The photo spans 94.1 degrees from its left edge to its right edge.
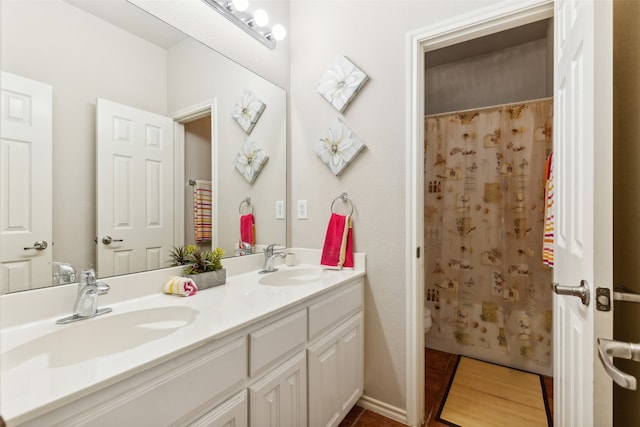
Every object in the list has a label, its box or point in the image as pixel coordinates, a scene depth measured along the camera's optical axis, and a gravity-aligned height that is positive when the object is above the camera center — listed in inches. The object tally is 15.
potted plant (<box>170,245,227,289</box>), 50.5 -9.3
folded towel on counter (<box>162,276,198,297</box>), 45.9 -11.6
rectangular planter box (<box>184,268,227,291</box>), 49.6 -11.5
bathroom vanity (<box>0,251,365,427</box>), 23.6 -15.2
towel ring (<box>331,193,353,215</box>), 68.7 +3.1
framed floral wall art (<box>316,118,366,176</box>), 66.8 +15.0
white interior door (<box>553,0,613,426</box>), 22.9 +1.4
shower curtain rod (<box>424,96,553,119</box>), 81.3 +31.0
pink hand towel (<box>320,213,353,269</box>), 67.0 -7.2
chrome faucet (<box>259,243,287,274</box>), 65.8 -10.1
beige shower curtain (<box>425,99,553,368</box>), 82.2 -5.8
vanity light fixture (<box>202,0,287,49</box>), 59.2 +41.2
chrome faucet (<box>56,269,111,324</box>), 36.3 -10.5
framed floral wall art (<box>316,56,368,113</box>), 66.1 +29.6
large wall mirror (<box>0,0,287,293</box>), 36.0 +11.1
